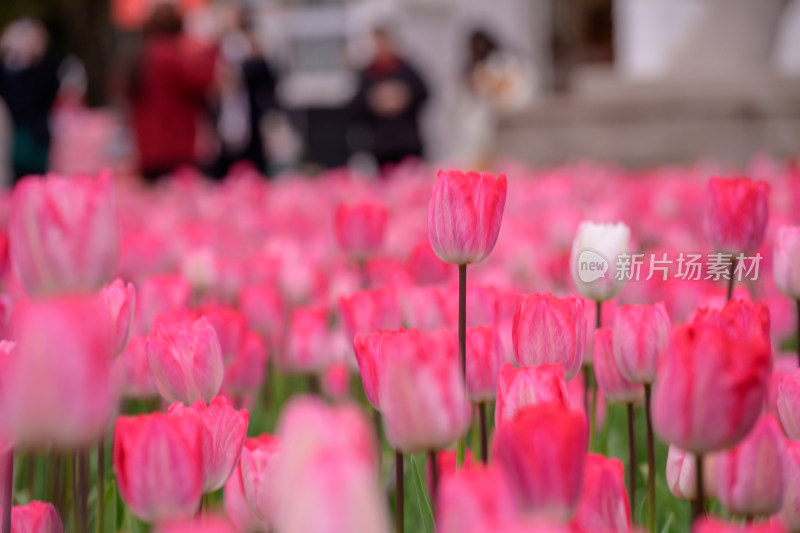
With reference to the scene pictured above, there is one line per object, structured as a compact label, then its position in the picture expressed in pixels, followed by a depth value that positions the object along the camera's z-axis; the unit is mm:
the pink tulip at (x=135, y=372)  2688
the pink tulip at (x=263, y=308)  3023
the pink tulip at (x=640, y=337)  2512
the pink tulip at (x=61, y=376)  2254
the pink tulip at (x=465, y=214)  2497
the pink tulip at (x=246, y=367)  2805
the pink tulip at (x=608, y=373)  2559
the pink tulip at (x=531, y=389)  2412
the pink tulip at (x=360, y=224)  3035
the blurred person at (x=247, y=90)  13678
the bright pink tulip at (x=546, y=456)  2282
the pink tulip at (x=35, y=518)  2442
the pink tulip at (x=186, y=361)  2506
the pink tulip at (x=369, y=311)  2651
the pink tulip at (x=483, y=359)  2523
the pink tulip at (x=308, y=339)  2906
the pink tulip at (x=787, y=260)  2643
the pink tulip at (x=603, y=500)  2373
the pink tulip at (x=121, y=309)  2486
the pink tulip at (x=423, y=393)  2333
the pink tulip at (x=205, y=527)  2180
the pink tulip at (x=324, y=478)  2097
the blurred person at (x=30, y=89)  13294
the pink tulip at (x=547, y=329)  2487
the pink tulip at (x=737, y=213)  2651
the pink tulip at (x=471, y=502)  2257
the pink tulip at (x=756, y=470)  2389
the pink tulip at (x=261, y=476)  2433
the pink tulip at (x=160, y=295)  2846
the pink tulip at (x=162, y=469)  2350
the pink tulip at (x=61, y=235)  2438
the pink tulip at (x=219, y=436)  2415
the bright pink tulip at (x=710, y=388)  2320
